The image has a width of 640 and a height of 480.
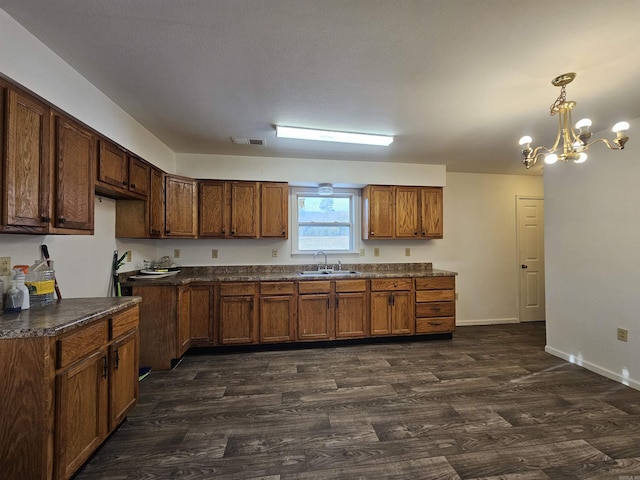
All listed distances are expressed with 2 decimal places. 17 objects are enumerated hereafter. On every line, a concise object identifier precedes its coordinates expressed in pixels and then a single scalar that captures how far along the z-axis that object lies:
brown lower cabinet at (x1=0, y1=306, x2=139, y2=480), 1.28
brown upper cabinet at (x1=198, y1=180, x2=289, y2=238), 3.57
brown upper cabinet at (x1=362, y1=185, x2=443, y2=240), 3.95
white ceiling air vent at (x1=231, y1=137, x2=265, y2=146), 3.06
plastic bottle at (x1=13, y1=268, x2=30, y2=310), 1.60
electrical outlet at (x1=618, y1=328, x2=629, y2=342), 2.61
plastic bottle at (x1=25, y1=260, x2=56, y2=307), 1.75
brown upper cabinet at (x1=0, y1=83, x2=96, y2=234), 1.44
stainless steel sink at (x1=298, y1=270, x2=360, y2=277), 3.73
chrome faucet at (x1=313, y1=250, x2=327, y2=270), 4.09
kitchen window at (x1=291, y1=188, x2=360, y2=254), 4.11
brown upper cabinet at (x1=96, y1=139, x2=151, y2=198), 2.20
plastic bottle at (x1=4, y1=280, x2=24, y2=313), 1.54
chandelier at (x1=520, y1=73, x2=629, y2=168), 1.86
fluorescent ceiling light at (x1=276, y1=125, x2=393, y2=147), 2.74
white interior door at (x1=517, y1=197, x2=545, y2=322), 4.63
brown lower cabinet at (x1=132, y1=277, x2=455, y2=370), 2.87
